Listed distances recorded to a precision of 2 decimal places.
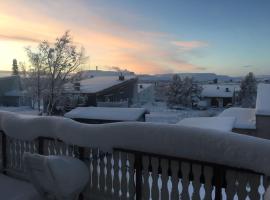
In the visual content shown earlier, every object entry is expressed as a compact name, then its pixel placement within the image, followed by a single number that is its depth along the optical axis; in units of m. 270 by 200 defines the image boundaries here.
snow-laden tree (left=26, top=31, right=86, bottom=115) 22.73
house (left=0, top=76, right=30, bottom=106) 27.66
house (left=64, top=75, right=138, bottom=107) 22.56
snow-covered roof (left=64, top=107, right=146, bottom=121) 15.22
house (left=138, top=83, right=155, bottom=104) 34.36
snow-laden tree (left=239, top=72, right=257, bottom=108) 31.79
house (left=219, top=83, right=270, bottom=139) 11.30
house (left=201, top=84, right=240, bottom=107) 33.24
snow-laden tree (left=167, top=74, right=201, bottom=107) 30.76
